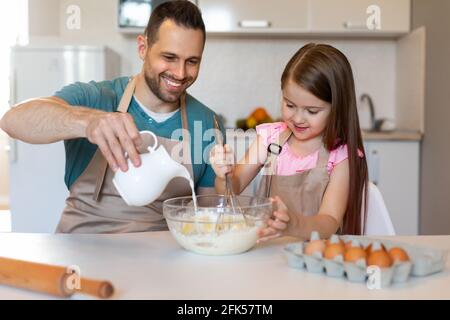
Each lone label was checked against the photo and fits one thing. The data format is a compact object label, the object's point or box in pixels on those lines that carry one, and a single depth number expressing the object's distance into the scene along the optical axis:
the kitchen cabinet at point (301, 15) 3.15
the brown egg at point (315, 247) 0.94
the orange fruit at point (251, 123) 3.20
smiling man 1.56
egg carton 0.86
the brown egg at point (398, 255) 0.89
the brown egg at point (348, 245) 0.93
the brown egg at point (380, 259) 0.85
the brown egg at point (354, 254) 0.88
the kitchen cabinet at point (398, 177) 3.01
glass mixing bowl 1.03
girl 1.38
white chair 1.36
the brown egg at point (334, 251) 0.90
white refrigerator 2.98
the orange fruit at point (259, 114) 3.25
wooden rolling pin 0.77
